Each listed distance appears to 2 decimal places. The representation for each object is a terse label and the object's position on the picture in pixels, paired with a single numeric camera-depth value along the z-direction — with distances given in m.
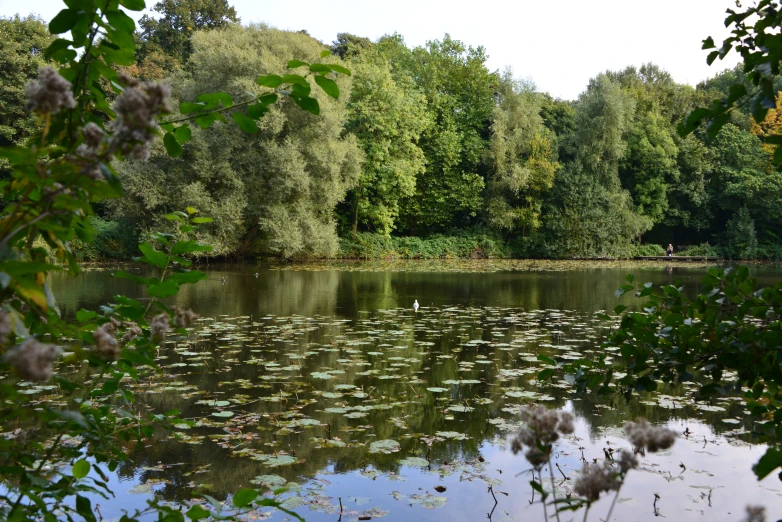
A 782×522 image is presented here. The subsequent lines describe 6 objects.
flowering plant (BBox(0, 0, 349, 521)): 0.86
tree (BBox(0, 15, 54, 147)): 23.28
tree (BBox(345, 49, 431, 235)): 27.67
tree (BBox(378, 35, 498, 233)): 31.12
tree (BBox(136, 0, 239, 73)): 35.50
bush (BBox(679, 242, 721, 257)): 32.28
